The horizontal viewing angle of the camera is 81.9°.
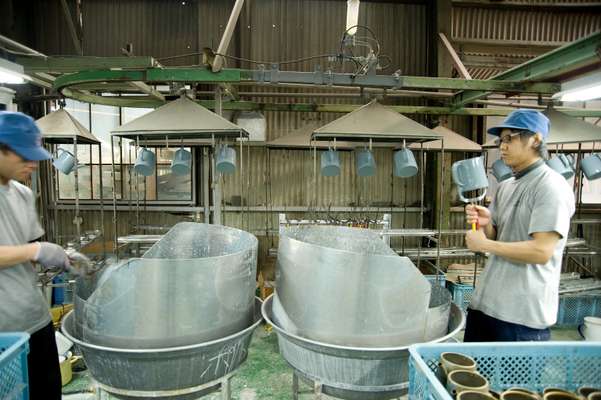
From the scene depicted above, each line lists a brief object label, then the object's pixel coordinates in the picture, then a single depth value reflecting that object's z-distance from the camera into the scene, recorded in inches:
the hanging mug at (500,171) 115.0
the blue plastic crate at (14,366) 36.5
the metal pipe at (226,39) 88.8
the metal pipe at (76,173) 91.3
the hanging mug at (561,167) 103.7
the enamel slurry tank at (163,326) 43.9
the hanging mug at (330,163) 106.4
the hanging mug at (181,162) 90.2
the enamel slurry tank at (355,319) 44.4
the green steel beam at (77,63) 85.0
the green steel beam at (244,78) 89.0
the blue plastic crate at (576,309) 138.3
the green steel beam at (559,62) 73.6
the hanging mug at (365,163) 99.7
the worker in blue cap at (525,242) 49.7
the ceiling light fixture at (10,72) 71.2
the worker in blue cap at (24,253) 48.2
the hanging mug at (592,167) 114.1
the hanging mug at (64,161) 95.9
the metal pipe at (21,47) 70.9
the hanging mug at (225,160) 92.2
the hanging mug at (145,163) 93.7
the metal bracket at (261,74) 91.1
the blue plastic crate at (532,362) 42.1
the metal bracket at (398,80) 95.0
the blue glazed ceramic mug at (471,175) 61.7
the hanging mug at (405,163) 93.7
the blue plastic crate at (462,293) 139.6
